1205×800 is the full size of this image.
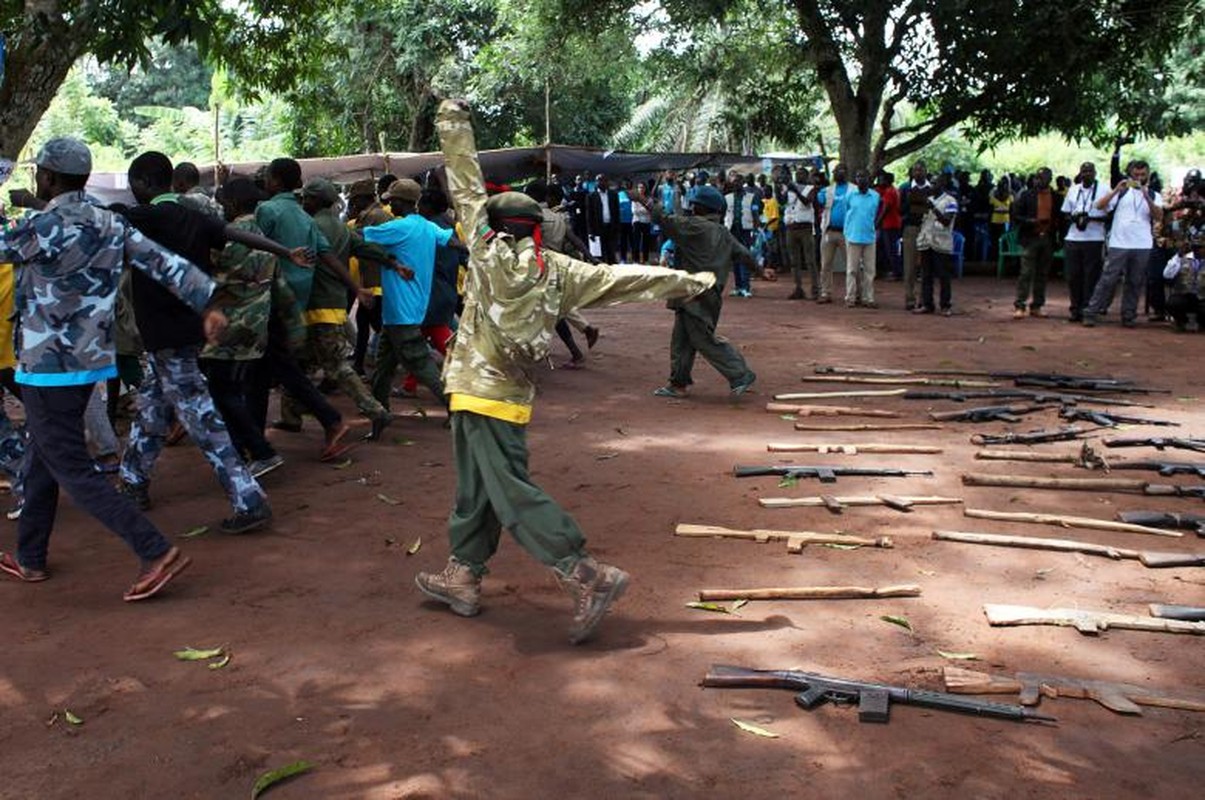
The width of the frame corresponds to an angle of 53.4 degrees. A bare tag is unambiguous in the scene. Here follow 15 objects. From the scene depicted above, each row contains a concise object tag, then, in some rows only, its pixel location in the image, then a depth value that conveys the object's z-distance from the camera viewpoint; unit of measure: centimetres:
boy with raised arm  452
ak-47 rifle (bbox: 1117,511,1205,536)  609
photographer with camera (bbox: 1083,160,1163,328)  1318
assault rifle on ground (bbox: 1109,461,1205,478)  715
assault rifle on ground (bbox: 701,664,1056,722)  389
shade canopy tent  2016
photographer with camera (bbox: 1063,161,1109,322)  1377
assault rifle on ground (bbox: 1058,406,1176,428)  848
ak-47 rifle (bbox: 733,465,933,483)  709
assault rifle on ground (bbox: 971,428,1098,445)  803
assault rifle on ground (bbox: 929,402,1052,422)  875
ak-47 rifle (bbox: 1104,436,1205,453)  771
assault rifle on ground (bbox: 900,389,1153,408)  925
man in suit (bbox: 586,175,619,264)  2330
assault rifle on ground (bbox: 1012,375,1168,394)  990
